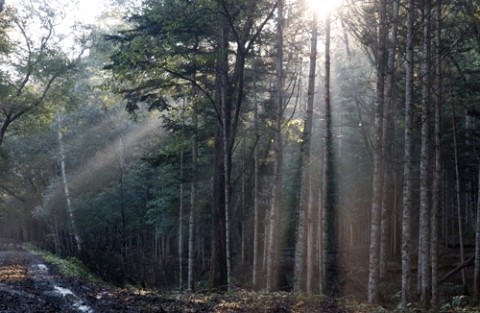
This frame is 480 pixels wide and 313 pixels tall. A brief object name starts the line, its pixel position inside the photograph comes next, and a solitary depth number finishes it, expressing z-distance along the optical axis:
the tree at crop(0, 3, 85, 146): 24.27
